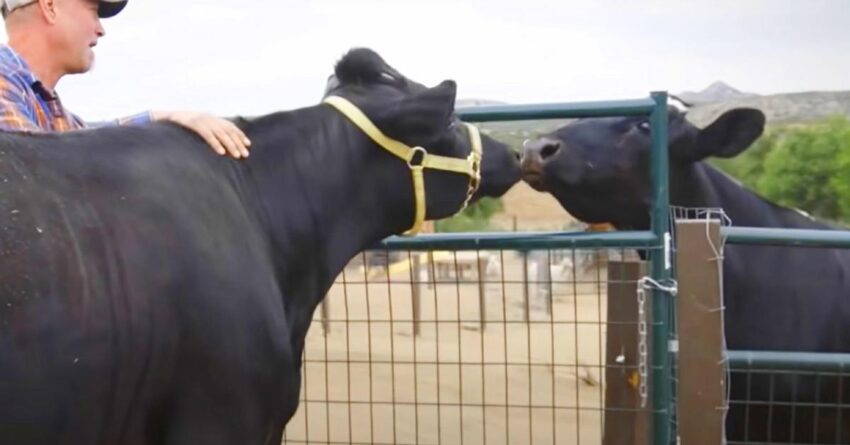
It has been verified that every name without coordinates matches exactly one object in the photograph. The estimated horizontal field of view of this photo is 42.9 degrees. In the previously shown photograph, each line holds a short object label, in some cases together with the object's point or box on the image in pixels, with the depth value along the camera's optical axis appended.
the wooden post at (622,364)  4.37
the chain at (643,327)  3.91
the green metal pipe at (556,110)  3.91
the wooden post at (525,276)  4.48
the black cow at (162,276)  2.49
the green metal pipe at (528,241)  3.95
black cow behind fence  4.41
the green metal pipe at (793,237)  3.63
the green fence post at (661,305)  3.92
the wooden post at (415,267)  5.38
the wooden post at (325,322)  4.95
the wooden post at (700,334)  3.72
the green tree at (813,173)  23.20
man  3.17
